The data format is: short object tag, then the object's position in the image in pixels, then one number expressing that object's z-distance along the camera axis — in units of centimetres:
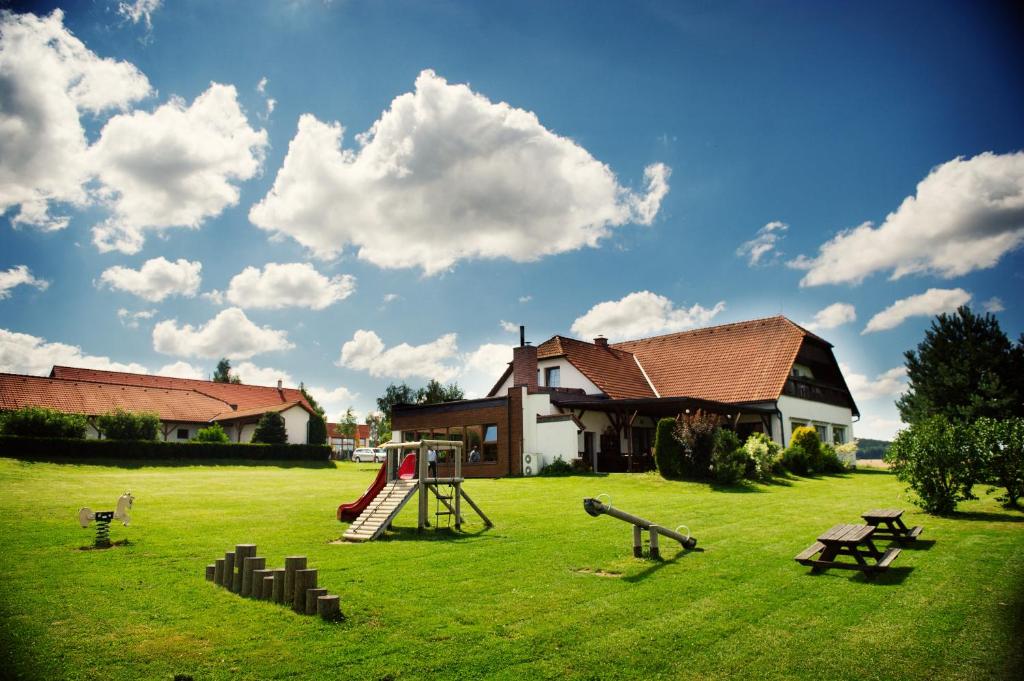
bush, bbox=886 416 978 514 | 1295
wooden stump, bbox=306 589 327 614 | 694
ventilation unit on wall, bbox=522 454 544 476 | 2681
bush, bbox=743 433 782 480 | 2150
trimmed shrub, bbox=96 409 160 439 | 3569
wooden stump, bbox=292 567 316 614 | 711
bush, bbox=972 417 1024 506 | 1297
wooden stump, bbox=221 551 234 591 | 813
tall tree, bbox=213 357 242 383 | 8612
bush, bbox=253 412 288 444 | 4144
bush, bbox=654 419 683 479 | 2142
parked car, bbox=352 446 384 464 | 5367
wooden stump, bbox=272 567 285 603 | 745
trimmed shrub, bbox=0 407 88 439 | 3017
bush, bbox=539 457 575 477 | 2575
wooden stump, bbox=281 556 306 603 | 740
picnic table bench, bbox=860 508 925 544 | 1020
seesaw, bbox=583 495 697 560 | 941
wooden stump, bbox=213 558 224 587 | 830
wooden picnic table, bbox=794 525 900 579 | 821
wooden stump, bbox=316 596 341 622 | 672
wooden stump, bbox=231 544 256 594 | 798
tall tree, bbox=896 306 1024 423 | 3164
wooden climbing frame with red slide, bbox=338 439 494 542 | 1239
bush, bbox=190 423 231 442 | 3919
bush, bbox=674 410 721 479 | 2089
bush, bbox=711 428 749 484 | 2002
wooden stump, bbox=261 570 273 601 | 756
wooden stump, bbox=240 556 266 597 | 780
